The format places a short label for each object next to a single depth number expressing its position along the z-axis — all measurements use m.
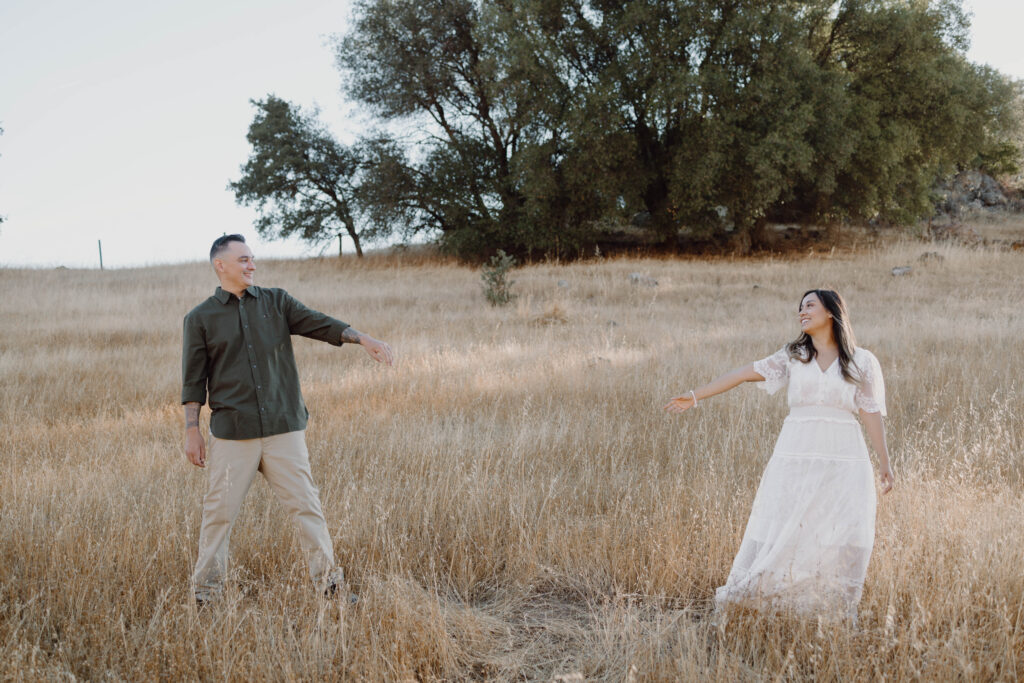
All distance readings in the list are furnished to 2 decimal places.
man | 3.99
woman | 3.67
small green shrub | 17.62
